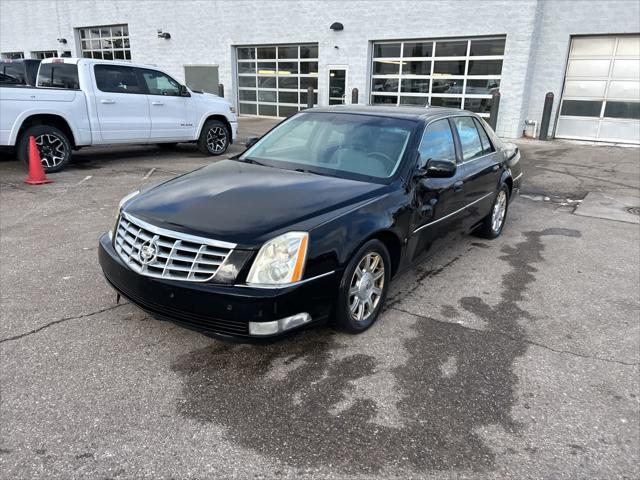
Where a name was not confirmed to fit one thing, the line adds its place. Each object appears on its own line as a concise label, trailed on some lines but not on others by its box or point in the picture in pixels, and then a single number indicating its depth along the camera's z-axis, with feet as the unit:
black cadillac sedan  9.75
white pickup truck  28.40
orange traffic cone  27.61
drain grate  25.66
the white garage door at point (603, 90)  47.75
